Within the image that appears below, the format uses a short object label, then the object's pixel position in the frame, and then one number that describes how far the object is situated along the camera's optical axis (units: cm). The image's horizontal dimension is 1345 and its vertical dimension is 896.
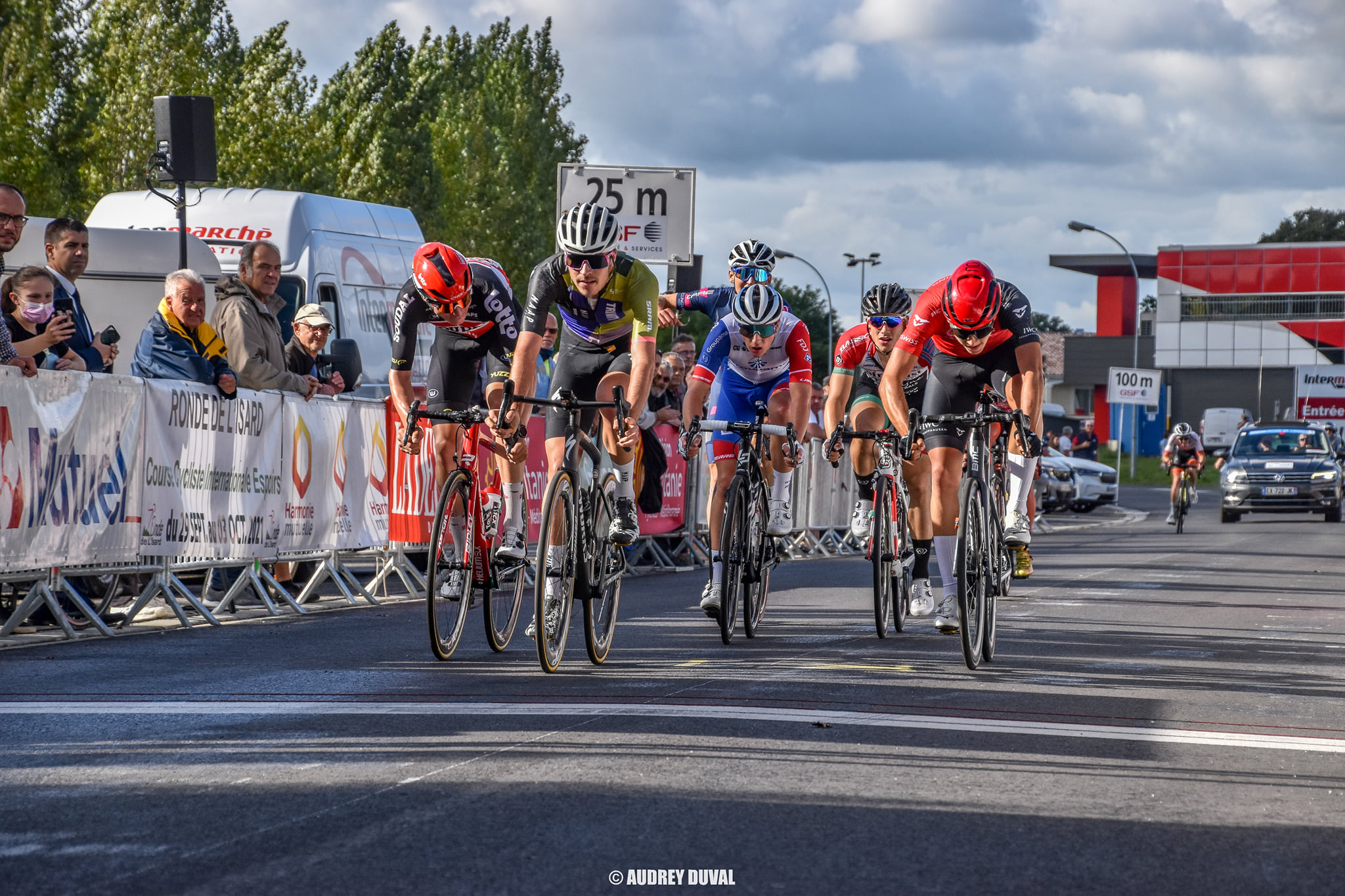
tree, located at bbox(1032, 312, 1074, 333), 17962
